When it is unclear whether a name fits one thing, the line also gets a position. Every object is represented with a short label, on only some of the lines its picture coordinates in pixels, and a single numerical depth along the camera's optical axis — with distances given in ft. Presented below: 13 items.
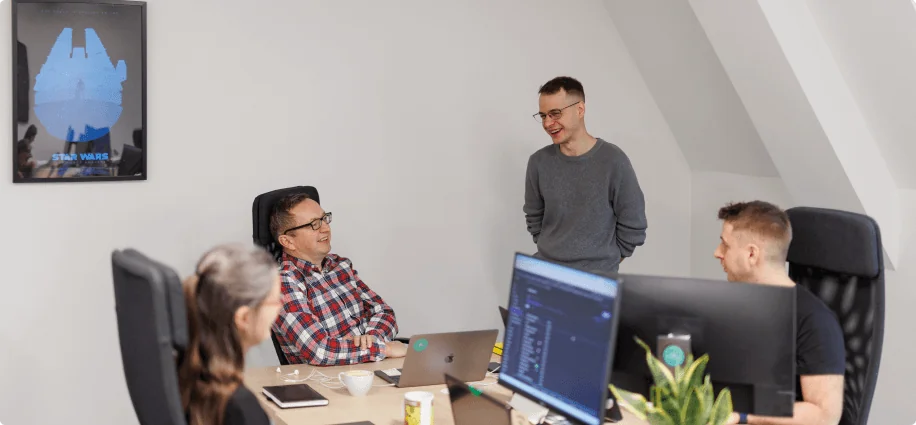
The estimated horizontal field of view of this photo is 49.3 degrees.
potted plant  6.90
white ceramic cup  9.39
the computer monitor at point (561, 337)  7.32
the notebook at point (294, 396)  9.08
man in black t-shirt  8.27
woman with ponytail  6.76
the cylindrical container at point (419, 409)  8.32
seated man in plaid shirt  10.66
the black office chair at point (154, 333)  6.25
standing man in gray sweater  13.69
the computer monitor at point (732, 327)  7.54
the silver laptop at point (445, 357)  9.56
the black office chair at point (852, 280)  9.07
